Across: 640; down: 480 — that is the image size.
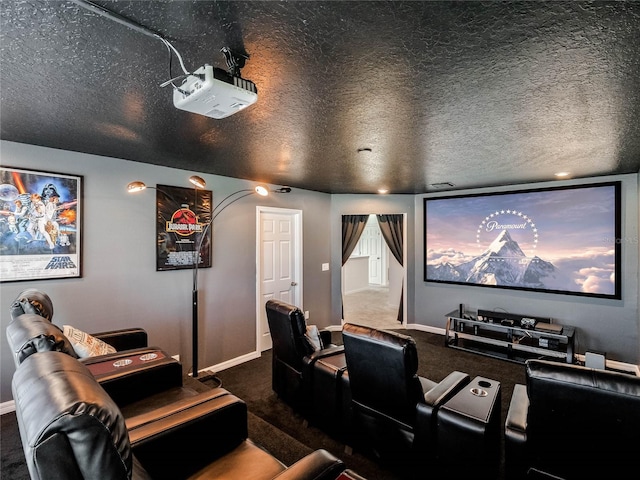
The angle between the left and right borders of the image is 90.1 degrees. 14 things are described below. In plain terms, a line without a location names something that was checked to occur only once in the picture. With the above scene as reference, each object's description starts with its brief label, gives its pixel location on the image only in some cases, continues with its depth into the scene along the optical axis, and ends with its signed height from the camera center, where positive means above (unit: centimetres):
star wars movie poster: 265 +12
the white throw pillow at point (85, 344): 229 -79
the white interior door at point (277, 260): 470 -31
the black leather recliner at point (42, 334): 138 -48
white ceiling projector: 126 +61
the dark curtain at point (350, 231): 609 +18
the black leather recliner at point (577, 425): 138 -85
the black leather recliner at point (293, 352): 286 -104
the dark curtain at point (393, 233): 647 +14
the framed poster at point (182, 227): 358 +14
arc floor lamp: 363 -25
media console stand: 409 -135
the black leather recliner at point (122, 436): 75 -57
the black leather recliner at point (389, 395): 203 -105
